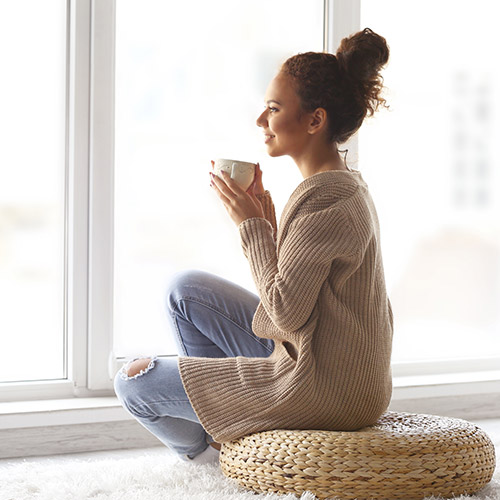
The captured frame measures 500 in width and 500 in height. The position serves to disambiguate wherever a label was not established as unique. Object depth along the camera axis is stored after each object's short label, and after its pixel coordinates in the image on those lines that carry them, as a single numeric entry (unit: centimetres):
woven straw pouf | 303
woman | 304
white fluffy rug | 314
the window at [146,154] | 375
